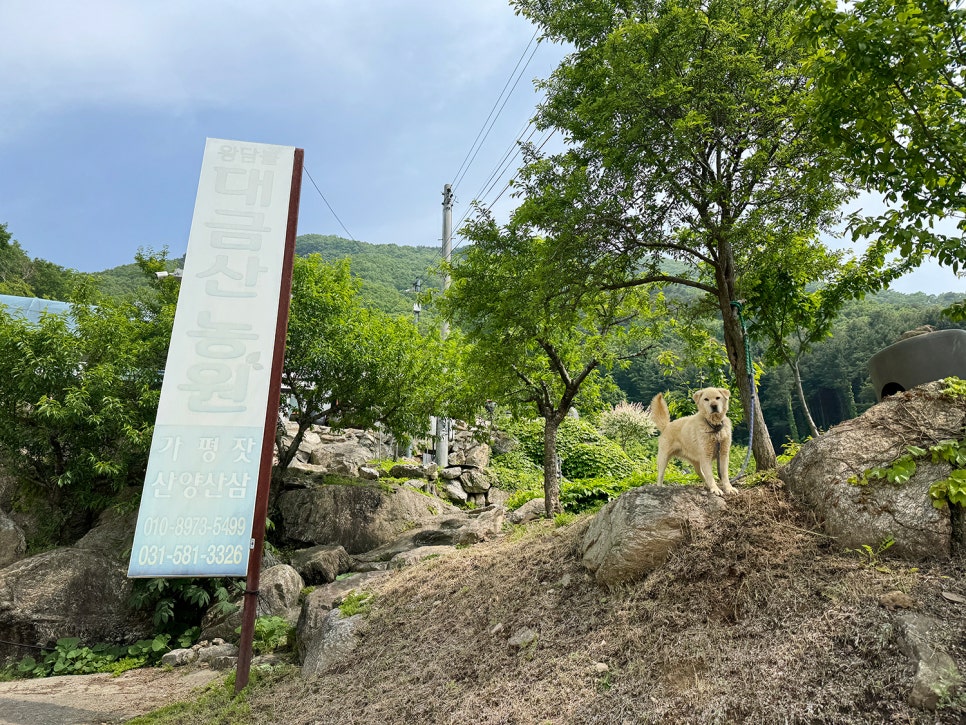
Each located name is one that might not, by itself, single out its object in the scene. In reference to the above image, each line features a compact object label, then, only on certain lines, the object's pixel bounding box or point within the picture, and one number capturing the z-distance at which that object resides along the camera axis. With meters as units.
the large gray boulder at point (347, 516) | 12.66
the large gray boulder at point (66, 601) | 9.08
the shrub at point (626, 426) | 28.12
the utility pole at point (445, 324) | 18.81
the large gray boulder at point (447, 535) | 10.41
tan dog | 5.04
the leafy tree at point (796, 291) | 6.88
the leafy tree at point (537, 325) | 7.97
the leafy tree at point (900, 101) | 3.89
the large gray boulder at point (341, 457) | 16.86
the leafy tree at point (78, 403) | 10.55
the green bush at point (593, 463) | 20.45
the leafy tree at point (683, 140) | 6.33
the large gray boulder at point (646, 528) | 5.02
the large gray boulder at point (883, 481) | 4.04
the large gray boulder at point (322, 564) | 10.35
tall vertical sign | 6.08
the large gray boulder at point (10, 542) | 10.84
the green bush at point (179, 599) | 9.66
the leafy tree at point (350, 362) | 12.46
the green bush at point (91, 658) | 8.63
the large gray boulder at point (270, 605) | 8.87
